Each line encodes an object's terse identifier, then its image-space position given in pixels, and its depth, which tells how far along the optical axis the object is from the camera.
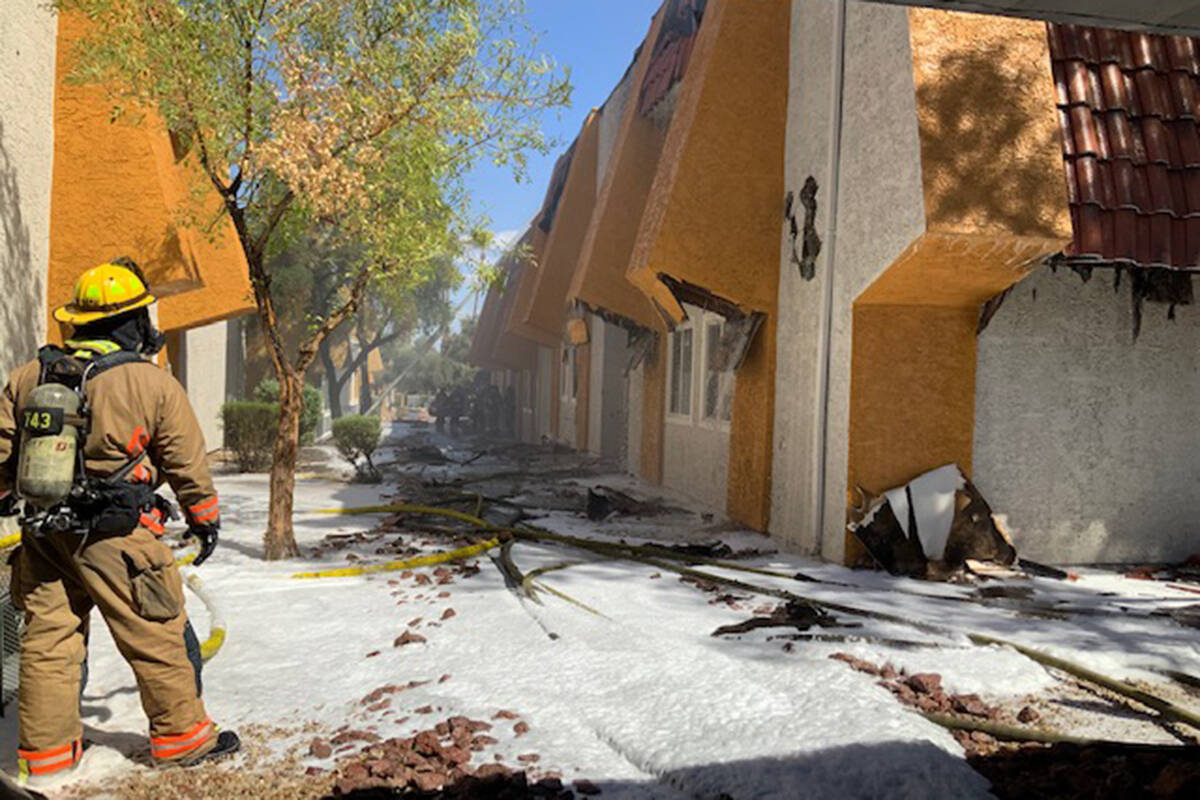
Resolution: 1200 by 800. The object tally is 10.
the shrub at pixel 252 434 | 16.27
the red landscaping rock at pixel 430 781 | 3.12
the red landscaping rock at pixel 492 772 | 3.20
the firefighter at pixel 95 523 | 3.29
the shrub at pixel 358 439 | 16.12
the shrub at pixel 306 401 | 20.05
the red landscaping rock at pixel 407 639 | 5.00
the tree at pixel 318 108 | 6.97
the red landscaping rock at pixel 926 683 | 4.14
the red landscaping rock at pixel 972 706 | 3.86
